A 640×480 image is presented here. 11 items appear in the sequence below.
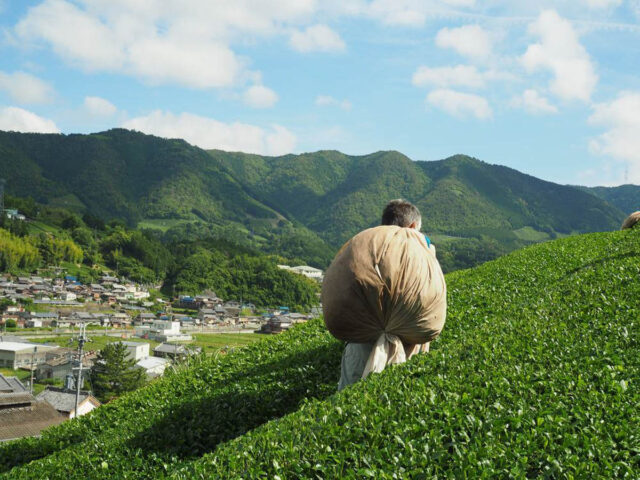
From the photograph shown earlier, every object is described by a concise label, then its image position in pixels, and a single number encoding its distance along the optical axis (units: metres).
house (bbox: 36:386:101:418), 34.91
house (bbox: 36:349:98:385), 55.25
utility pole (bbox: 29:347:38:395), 56.47
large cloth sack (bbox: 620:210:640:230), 16.70
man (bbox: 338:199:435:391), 5.33
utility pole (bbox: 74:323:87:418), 28.57
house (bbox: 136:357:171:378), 58.39
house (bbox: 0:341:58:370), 56.78
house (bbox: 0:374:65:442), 22.96
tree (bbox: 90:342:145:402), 46.44
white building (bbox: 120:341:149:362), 64.63
